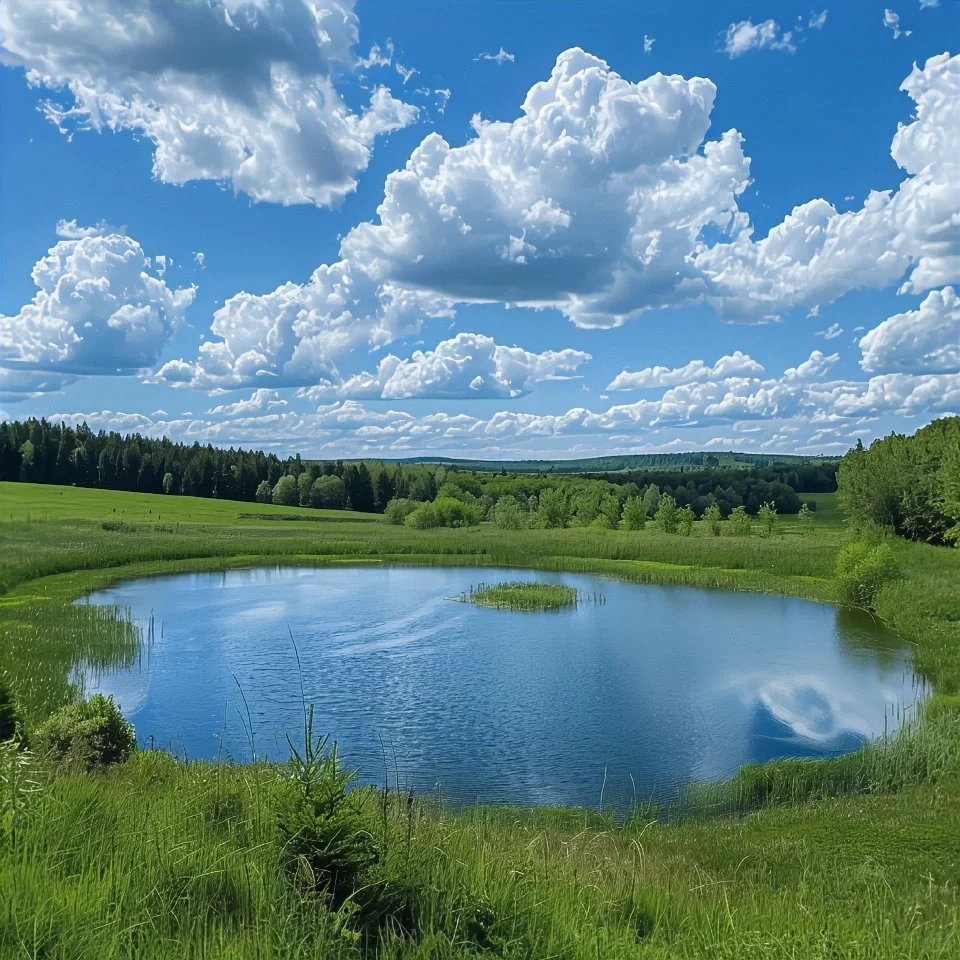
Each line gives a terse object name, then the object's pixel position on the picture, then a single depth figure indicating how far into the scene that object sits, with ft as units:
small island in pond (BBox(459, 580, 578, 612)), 107.65
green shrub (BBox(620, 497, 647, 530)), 225.31
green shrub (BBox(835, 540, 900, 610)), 103.91
